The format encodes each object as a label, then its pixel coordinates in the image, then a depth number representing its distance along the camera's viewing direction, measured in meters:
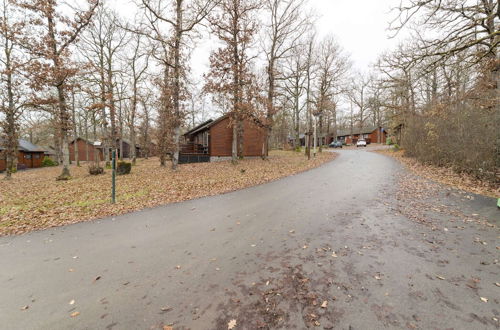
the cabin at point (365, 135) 50.95
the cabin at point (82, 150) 42.31
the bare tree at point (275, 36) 20.27
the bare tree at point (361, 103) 45.06
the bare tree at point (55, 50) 11.87
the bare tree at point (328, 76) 28.36
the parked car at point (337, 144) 42.35
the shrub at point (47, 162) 35.41
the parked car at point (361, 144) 40.97
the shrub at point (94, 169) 15.32
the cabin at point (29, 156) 32.28
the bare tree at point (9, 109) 14.34
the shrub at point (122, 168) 14.91
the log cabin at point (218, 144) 22.84
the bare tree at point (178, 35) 13.80
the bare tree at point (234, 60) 16.05
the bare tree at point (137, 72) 22.05
